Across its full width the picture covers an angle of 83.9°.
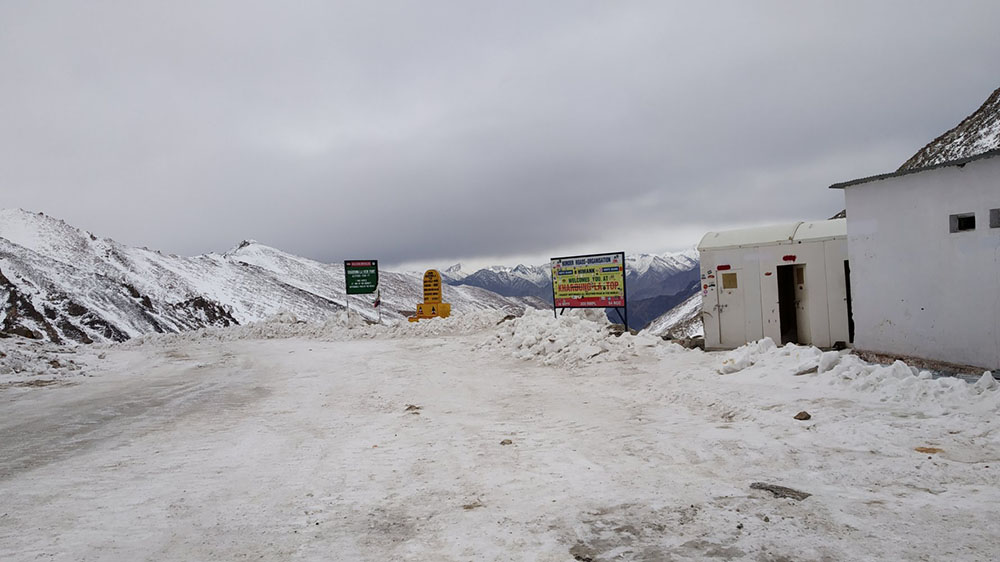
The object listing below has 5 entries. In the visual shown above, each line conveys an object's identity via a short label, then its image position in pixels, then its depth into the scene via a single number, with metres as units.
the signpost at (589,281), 21.20
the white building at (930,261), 8.98
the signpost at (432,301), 29.69
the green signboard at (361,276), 30.92
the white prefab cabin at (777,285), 13.15
